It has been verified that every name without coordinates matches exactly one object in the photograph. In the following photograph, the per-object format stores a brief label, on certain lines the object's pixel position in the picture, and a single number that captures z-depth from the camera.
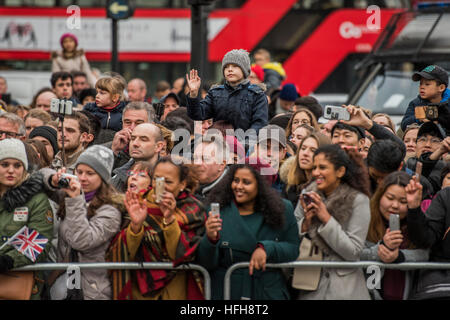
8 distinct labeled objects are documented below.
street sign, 28.61
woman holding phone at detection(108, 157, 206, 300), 11.86
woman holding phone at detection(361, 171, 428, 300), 12.16
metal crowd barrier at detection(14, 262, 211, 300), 11.96
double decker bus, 42.12
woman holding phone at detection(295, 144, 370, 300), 12.09
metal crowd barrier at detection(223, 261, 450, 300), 11.95
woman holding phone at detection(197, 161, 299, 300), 11.89
